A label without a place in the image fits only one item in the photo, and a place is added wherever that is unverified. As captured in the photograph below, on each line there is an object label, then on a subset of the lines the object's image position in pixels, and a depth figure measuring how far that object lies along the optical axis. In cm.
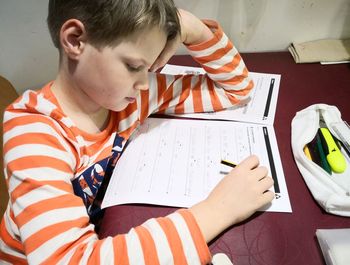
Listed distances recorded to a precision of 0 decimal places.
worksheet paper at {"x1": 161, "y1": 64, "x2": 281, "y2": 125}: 69
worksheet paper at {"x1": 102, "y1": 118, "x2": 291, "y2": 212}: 51
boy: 40
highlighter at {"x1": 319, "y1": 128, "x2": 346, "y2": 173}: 53
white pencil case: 47
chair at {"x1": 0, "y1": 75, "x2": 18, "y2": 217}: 70
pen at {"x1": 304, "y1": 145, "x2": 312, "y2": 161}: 56
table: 43
